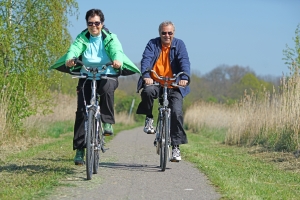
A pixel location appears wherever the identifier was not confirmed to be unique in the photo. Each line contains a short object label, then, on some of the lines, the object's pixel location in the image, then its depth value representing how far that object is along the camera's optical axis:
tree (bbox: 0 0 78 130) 20.89
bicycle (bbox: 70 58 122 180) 10.54
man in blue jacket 12.79
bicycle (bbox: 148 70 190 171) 12.21
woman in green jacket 11.60
